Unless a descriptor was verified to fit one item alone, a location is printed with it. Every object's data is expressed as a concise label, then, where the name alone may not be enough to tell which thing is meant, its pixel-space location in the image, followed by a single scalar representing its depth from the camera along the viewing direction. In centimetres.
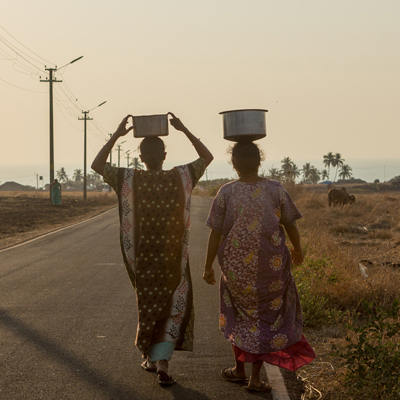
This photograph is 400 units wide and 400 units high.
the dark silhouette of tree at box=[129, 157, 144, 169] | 17001
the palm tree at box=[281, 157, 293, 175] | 18412
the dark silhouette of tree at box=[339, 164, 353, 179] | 18950
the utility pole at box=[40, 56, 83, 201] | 3878
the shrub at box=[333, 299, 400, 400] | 418
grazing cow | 3094
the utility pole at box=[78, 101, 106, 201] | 5319
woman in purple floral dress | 452
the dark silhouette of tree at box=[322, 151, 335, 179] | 18225
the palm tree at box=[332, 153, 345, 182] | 18225
